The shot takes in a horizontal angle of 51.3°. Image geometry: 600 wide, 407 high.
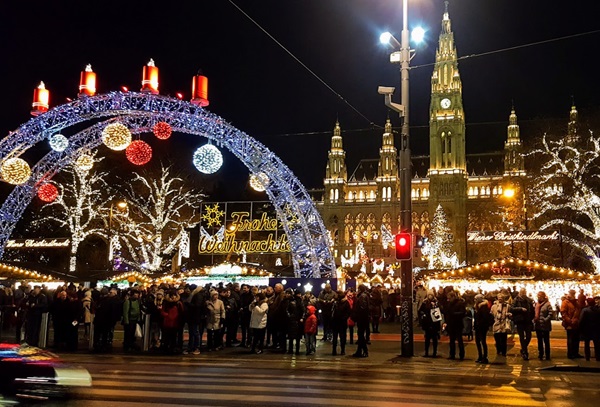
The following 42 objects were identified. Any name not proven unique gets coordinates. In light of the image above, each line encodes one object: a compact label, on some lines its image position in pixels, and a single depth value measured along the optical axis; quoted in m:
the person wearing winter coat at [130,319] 16.17
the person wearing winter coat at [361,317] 14.88
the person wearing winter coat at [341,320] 15.25
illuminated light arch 25.20
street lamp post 14.89
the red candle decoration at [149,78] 23.66
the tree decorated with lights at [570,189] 36.06
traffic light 15.04
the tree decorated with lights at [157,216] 46.53
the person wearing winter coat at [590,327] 14.54
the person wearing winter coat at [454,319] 14.52
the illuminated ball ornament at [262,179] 27.25
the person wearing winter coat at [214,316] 16.12
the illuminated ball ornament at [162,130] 24.23
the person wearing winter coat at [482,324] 14.20
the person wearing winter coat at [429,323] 15.12
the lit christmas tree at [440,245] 77.75
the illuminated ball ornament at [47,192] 31.38
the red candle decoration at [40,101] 24.91
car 6.09
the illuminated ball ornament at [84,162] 29.09
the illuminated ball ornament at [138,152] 24.70
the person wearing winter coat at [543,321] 14.79
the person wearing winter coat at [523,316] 14.84
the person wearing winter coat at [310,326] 15.52
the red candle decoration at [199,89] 23.59
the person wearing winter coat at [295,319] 15.56
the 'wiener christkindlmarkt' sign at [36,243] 37.72
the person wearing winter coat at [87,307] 17.53
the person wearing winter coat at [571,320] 14.96
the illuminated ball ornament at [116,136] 22.67
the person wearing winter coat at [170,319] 15.38
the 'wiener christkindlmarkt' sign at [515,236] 31.22
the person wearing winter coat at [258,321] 15.69
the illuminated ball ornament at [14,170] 24.56
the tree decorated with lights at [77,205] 43.91
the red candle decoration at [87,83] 24.23
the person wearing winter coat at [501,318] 14.62
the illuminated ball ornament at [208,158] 25.25
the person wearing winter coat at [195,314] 15.75
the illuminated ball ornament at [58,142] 25.73
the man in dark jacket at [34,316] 16.84
